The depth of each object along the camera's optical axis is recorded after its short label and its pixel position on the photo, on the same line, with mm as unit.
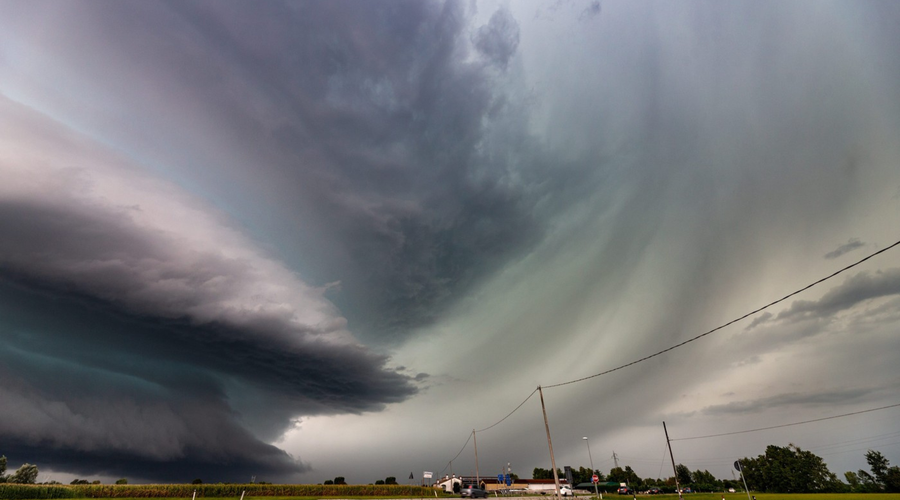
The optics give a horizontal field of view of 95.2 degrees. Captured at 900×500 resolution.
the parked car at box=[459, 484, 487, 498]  74250
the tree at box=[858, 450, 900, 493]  100662
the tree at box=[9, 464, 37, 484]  107150
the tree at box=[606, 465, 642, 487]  157125
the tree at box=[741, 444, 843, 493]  122875
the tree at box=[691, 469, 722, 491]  185025
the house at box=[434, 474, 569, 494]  109900
